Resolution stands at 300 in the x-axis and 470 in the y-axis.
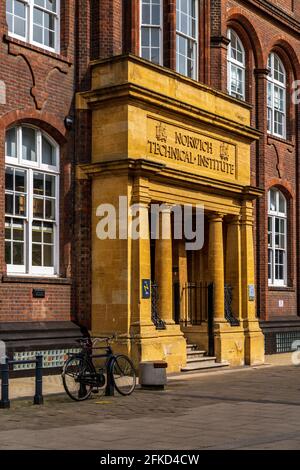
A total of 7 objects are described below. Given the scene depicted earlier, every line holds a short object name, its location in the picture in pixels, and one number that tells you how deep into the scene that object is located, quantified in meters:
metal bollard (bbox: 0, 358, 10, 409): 12.49
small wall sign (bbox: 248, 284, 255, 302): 22.50
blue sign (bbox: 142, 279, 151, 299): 17.98
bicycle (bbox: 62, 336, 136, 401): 13.97
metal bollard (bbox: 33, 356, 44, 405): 13.15
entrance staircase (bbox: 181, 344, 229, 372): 19.52
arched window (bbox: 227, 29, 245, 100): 25.11
